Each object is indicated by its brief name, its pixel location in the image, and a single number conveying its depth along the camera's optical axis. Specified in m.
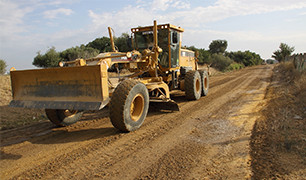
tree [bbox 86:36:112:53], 23.33
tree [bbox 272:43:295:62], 43.31
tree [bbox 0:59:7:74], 16.15
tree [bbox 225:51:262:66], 59.44
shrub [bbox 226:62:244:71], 37.11
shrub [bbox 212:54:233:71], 35.57
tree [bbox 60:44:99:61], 17.28
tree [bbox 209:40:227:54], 60.75
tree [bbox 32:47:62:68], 16.23
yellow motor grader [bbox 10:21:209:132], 4.25
